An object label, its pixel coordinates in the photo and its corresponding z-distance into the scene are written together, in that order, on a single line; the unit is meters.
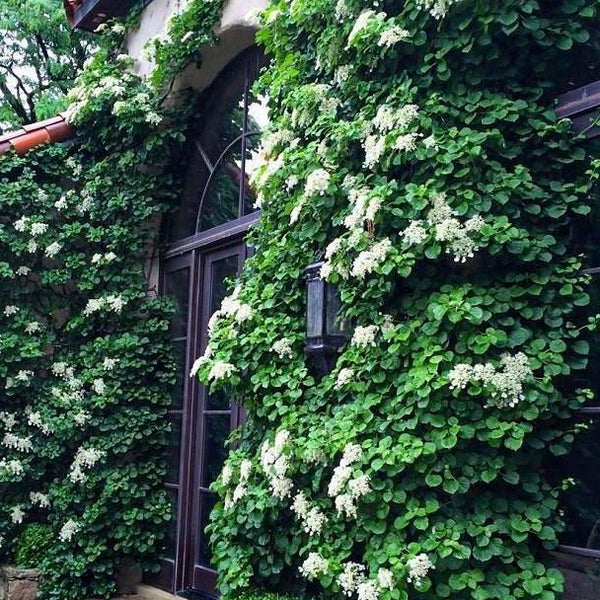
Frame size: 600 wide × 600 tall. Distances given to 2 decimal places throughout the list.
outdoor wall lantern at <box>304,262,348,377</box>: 3.82
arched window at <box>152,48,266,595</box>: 5.55
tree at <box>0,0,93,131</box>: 11.39
